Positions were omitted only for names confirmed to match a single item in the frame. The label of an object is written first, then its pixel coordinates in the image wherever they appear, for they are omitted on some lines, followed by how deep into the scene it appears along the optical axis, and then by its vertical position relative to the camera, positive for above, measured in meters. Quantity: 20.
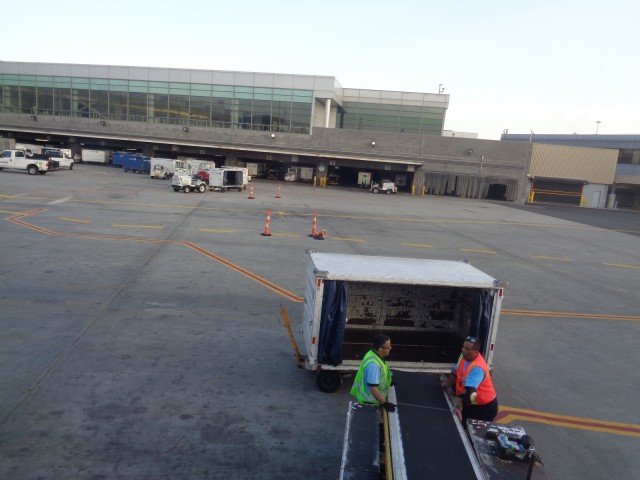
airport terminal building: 60.25 +4.53
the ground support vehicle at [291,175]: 65.62 -1.07
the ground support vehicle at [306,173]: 66.69 -0.72
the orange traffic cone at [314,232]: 24.62 -3.36
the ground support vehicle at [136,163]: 60.06 -1.47
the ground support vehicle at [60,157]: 53.08 -1.38
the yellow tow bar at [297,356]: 9.52 -3.81
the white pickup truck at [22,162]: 45.78 -2.05
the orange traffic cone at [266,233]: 24.10 -3.50
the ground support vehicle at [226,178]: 44.88 -1.73
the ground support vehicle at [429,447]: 5.19 -3.16
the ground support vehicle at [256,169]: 67.00 -0.75
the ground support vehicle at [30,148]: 60.09 -0.79
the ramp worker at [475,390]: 6.88 -2.99
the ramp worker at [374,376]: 6.75 -2.92
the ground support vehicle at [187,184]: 41.19 -2.37
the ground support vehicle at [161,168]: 53.53 -1.56
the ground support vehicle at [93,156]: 67.44 -1.16
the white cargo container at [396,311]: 8.84 -2.90
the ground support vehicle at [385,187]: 59.94 -1.50
